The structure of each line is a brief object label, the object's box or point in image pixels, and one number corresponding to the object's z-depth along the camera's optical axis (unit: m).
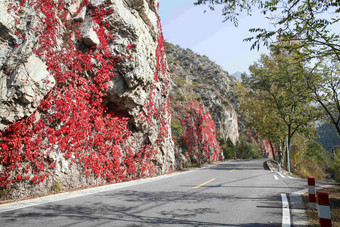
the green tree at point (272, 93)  18.68
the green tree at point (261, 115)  23.02
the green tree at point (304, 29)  5.48
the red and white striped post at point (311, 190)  5.48
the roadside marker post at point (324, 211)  3.49
